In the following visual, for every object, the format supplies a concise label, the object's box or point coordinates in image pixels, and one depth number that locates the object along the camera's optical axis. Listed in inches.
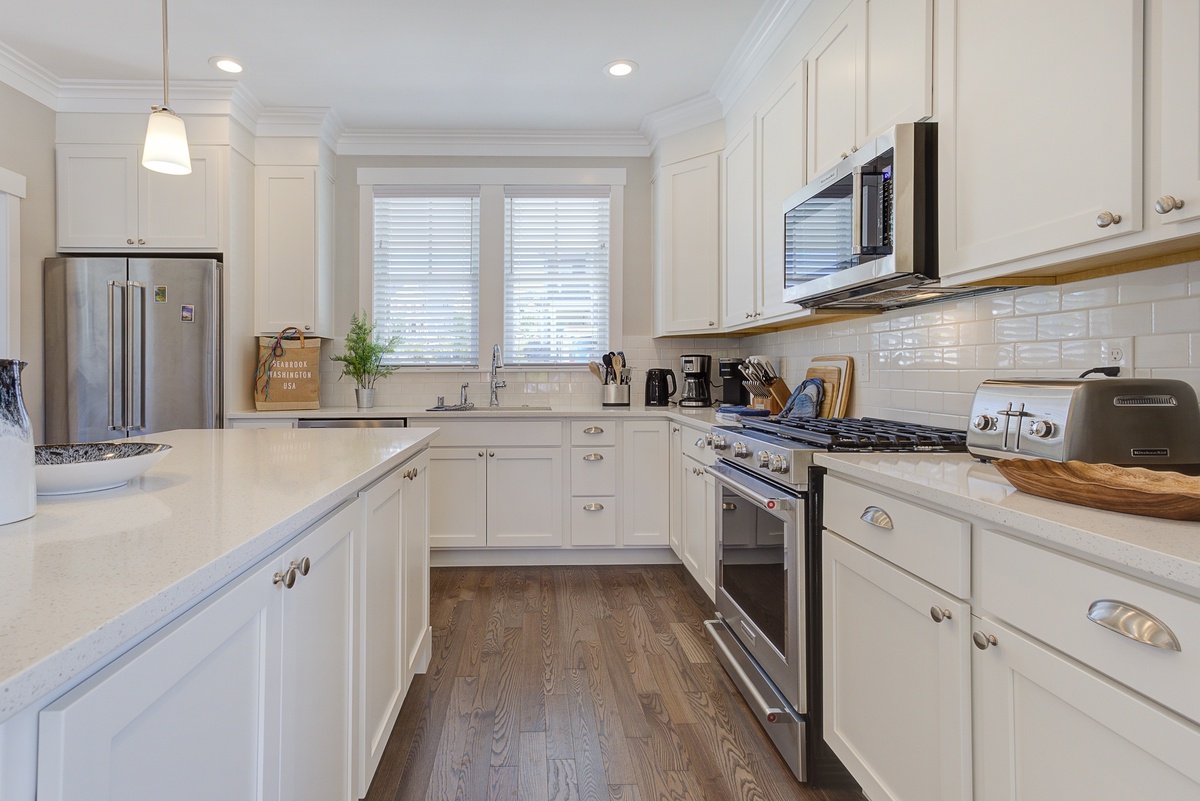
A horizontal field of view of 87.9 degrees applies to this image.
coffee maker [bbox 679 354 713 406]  146.8
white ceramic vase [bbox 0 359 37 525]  31.7
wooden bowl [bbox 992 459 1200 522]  33.0
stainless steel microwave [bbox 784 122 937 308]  65.9
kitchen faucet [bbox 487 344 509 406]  157.5
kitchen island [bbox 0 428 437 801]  18.6
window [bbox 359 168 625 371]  160.9
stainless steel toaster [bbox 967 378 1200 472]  44.4
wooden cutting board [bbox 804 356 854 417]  101.2
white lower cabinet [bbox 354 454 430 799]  56.5
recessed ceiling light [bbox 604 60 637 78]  123.4
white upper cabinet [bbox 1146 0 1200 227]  39.2
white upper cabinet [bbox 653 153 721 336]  140.6
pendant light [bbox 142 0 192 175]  74.3
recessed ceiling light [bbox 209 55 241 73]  121.5
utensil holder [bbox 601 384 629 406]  153.8
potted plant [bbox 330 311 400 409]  150.4
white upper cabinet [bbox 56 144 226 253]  132.7
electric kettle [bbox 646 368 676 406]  156.6
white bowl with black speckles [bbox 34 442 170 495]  40.5
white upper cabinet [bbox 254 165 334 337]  146.0
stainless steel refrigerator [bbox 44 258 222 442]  127.6
